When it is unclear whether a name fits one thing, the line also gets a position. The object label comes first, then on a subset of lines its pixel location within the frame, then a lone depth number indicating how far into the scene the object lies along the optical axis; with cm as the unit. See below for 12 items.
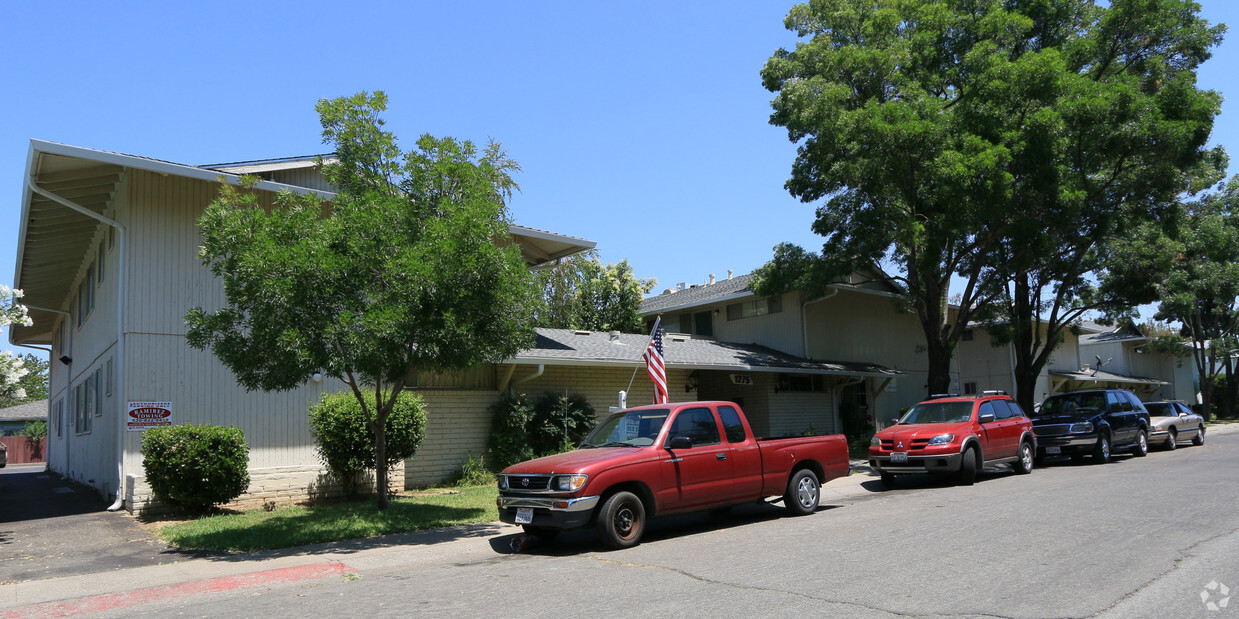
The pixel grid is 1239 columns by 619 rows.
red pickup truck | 927
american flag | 1638
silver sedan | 2184
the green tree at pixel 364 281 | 1019
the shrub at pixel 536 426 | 1730
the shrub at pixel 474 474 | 1680
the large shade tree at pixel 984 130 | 2012
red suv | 1504
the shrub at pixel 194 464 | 1238
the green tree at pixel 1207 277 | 3142
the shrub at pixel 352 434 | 1438
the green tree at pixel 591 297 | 3588
